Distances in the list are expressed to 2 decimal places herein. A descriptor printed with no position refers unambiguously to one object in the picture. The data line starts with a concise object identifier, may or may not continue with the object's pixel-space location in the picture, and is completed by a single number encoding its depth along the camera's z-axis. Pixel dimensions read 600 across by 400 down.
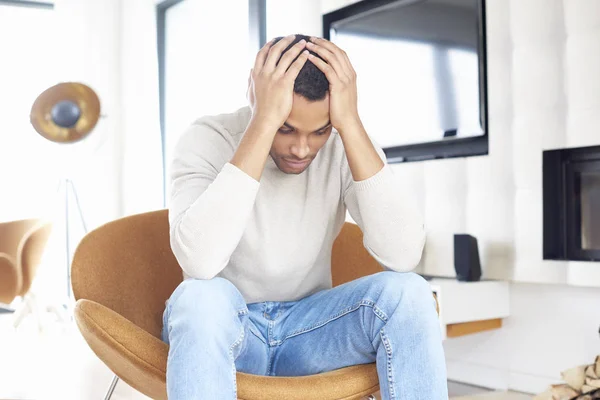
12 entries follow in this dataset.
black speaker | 2.97
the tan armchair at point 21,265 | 4.53
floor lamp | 5.68
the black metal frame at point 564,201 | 2.68
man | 1.34
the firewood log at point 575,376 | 2.46
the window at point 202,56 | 5.13
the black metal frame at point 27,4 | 6.42
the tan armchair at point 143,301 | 1.49
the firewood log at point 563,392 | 2.49
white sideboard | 2.90
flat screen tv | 3.09
